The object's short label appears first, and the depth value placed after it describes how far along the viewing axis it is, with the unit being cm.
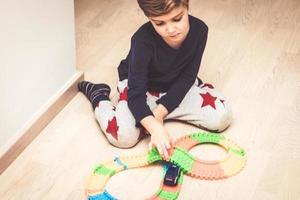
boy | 123
